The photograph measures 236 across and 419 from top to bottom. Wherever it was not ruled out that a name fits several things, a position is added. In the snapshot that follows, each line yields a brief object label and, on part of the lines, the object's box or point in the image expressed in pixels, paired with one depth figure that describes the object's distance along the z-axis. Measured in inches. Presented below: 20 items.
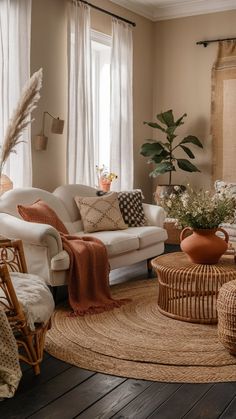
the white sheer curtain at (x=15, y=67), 187.6
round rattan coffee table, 144.3
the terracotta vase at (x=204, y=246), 149.9
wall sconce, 208.2
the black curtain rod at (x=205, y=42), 271.0
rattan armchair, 107.0
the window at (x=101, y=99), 252.5
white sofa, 156.4
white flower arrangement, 148.5
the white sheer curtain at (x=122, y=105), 252.5
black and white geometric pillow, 206.8
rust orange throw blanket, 158.9
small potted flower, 239.6
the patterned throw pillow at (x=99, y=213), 193.6
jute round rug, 115.4
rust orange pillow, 166.2
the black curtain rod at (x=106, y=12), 229.8
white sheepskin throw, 110.3
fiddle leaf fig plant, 263.1
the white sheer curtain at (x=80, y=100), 220.4
